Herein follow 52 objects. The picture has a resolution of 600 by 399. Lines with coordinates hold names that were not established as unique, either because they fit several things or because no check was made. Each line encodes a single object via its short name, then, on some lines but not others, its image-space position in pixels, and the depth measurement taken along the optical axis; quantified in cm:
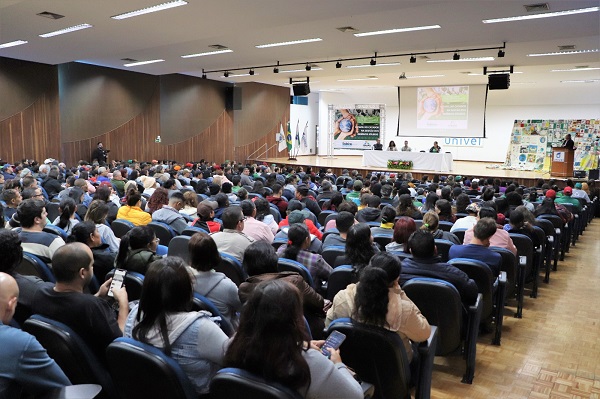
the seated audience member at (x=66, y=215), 446
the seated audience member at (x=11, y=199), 536
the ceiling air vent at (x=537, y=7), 694
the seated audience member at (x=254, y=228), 468
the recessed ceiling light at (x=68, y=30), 873
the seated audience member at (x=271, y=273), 272
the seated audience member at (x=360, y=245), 329
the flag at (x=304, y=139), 2505
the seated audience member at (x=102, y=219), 396
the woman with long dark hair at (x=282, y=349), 155
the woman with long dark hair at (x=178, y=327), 188
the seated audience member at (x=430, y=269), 316
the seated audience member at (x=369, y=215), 564
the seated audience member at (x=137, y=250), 299
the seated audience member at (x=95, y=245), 335
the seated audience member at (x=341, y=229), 415
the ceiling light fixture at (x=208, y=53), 1169
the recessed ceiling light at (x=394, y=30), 858
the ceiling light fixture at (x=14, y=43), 1027
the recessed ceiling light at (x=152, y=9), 699
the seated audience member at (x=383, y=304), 225
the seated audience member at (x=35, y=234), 346
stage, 1462
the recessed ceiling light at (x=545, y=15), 716
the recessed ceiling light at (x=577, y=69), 1398
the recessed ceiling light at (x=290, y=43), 998
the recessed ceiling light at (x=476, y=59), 1223
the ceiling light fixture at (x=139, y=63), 1345
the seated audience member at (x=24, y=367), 169
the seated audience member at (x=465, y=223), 524
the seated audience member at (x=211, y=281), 275
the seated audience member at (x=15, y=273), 248
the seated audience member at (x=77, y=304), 214
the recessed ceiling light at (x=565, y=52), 1085
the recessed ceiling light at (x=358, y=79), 1697
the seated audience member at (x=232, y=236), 394
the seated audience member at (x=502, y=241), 445
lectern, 1464
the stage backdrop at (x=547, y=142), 1792
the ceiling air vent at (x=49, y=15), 768
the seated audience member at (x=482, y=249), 387
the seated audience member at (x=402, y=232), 374
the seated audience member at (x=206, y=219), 488
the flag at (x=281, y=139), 2287
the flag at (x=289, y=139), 2276
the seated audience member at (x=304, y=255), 354
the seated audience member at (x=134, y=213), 520
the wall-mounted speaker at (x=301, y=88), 1520
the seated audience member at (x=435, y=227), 465
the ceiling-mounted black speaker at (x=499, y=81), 1234
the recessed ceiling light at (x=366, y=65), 1304
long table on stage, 1653
